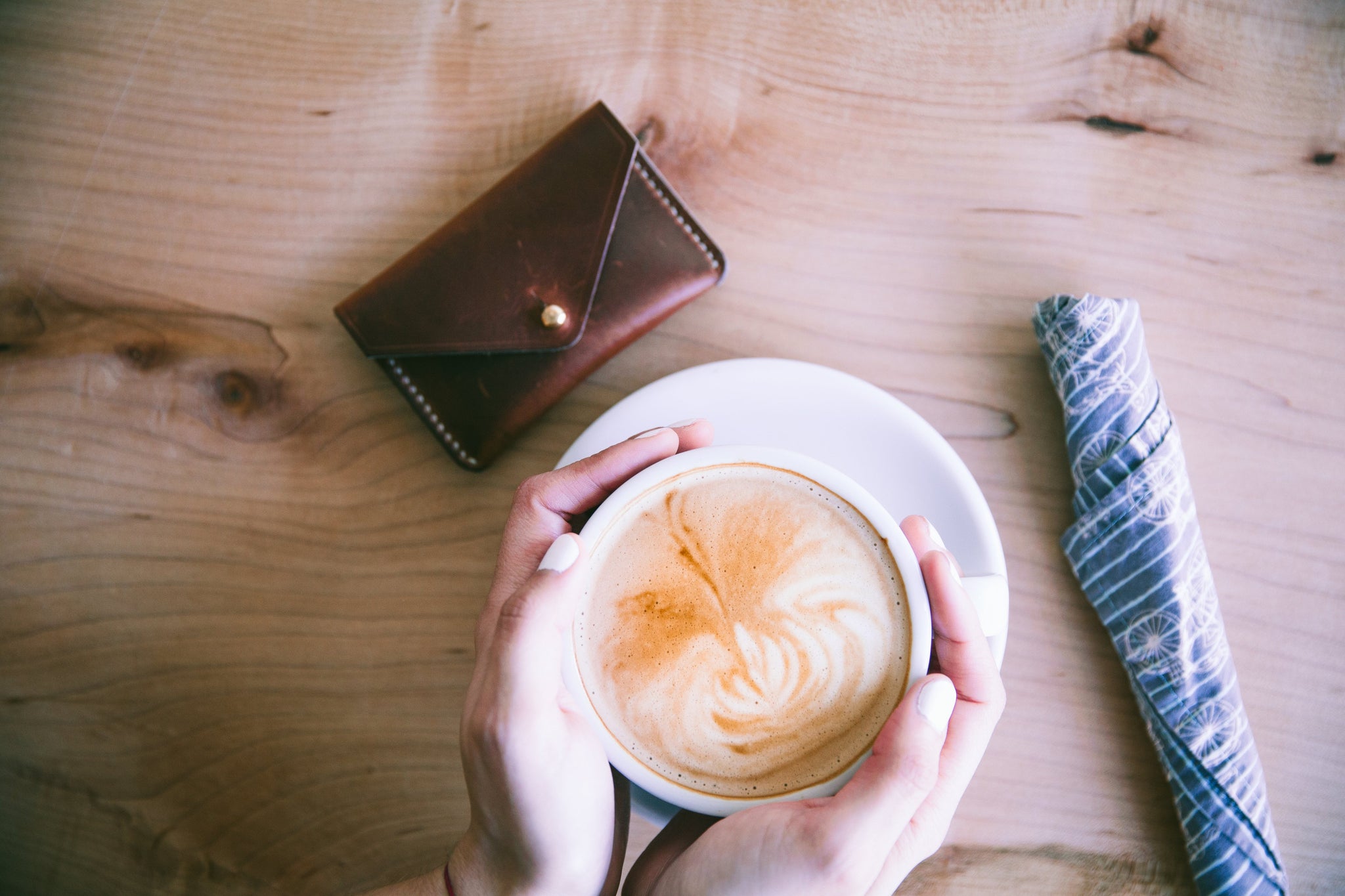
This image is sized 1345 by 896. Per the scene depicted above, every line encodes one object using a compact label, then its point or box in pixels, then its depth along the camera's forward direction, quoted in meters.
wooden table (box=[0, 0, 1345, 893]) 0.51
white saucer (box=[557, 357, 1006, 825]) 0.47
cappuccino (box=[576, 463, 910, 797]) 0.44
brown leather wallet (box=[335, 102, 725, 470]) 0.49
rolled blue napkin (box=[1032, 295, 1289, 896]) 0.48
